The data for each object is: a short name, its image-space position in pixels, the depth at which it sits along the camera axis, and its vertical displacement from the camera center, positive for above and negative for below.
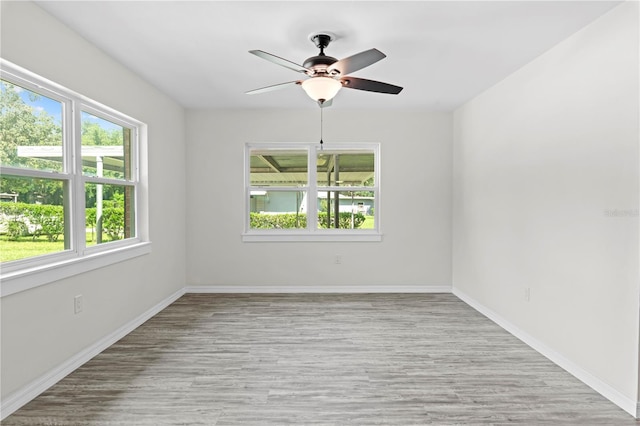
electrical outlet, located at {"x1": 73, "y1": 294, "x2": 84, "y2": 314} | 2.60 -0.70
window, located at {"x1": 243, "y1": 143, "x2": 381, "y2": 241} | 4.89 +0.24
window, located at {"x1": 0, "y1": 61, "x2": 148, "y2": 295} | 2.20 +0.21
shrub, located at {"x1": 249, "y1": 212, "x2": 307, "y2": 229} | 4.92 -0.18
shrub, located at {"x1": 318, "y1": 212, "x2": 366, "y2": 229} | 4.96 -0.18
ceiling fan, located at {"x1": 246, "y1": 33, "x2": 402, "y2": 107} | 2.26 +0.91
